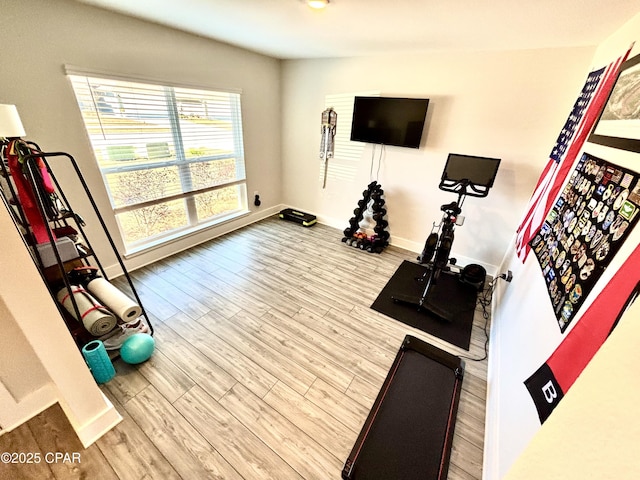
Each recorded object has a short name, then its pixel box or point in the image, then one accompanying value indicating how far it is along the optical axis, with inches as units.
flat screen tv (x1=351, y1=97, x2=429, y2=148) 116.6
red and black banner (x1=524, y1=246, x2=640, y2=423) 29.3
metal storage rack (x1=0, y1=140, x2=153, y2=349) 59.0
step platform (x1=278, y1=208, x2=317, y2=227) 168.1
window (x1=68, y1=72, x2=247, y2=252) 94.0
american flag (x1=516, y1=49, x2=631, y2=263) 62.7
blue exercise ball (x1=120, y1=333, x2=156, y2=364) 71.7
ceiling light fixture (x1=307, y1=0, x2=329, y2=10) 65.5
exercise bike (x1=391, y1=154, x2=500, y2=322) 96.7
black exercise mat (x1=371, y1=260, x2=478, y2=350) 91.3
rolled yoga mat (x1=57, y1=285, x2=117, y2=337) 67.1
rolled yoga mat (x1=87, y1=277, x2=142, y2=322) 70.3
